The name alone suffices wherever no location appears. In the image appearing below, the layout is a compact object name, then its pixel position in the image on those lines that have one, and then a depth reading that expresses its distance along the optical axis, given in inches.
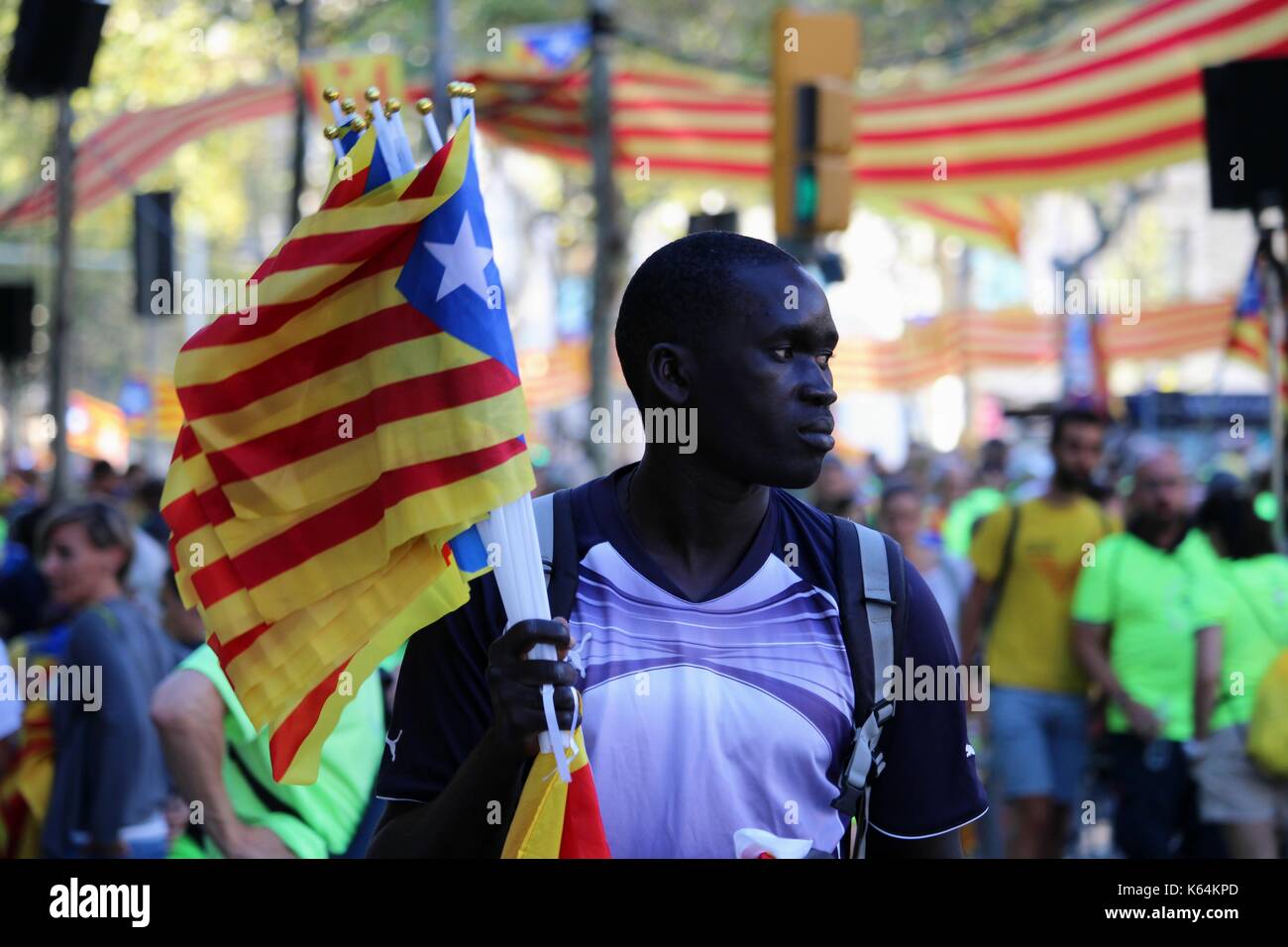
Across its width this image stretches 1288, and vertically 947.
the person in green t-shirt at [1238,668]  269.6
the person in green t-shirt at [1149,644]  290.5
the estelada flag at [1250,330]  426.9
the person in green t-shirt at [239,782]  173.3
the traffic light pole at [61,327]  508.1
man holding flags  105.0
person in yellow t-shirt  305.7
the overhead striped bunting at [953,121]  479.2
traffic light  376.5
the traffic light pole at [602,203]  555.2
